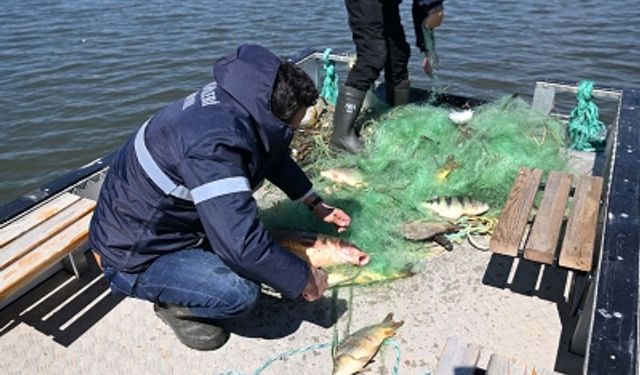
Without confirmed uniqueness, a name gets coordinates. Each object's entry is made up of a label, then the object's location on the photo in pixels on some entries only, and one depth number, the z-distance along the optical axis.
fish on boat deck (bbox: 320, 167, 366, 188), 4.44
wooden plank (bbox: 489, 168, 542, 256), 3.03
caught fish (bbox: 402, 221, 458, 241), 3.77
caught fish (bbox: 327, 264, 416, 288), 3.47
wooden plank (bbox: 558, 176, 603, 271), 2.92
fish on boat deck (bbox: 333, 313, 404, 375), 2.87
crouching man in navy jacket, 2.40
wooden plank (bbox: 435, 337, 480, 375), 2.50
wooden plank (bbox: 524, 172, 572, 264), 2.98
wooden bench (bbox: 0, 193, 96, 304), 2.97
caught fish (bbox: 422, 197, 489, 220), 3.98
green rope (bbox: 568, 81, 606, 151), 5.02
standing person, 4.67
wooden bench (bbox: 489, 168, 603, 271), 2.98
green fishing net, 3.84
